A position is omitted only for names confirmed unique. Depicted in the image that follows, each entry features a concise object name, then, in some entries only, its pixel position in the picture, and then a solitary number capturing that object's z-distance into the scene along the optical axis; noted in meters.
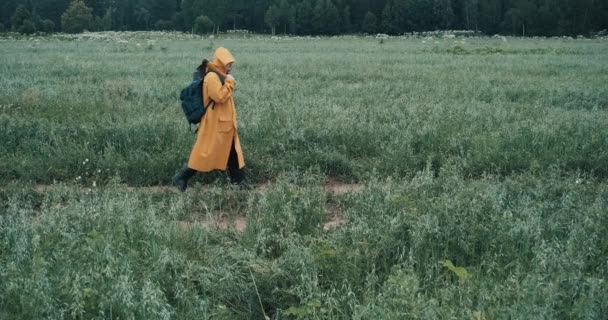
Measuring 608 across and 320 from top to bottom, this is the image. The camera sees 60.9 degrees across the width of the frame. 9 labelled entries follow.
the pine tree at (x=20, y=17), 78.56
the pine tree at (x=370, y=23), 94.69
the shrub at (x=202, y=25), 82.94
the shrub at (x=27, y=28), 72.69
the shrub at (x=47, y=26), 86.25
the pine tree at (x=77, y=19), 89.50
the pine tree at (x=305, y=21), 94.69
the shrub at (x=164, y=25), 105.47
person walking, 7.27
